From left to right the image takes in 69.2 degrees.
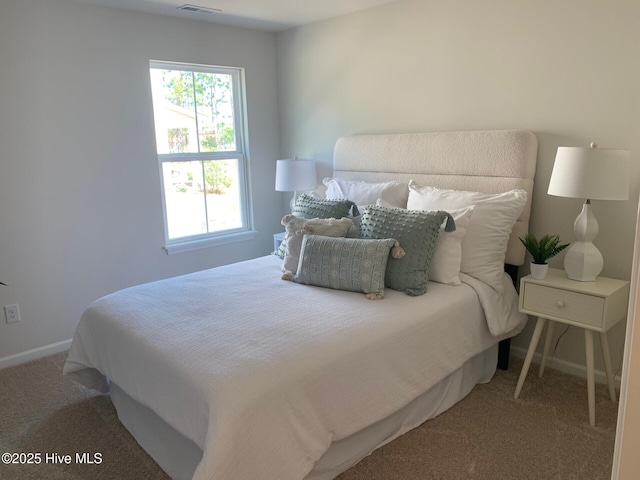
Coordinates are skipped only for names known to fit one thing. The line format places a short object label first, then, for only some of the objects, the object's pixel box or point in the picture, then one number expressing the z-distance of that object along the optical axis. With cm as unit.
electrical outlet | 294
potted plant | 235
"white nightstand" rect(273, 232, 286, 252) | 370
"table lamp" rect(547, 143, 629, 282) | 209
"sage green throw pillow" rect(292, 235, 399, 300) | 226
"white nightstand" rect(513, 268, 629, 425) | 213
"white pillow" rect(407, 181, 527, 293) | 249
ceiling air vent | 319
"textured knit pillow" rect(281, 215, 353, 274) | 260
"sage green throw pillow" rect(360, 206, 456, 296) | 231
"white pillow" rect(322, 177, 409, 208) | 297
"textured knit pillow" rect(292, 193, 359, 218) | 284
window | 362
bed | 155
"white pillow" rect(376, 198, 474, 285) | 244
